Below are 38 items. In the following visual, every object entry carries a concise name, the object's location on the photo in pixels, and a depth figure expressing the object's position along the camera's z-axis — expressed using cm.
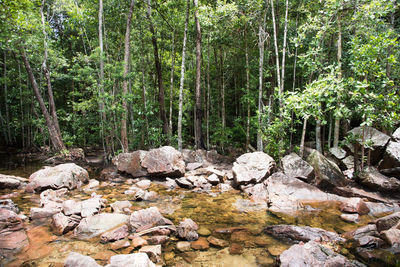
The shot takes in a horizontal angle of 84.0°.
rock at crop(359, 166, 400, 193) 721
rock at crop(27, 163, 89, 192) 826
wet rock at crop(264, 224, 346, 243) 466
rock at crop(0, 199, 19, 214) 597
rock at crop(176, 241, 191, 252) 443
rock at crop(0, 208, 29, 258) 418
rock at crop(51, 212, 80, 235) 496
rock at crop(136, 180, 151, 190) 922
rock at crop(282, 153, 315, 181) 848
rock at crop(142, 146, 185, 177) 1020
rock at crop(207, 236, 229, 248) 460
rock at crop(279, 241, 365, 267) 349
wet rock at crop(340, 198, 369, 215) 621
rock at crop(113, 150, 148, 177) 1065
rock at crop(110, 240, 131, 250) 442
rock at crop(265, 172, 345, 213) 684
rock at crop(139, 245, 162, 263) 401
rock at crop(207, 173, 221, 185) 951
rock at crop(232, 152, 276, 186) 886
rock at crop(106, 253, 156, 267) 340
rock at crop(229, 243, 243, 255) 434
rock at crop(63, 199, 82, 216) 571
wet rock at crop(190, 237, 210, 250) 451
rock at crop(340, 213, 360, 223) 576
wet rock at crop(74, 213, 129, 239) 493
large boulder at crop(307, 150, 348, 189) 809
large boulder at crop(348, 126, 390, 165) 851
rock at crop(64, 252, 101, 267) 342
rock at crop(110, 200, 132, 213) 624
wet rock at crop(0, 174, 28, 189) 848
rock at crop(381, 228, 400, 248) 414
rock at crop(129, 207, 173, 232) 524
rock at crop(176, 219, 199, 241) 479
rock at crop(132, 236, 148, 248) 447
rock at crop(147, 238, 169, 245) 459
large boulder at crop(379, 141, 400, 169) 770
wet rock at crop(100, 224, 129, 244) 467
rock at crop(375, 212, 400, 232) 463
